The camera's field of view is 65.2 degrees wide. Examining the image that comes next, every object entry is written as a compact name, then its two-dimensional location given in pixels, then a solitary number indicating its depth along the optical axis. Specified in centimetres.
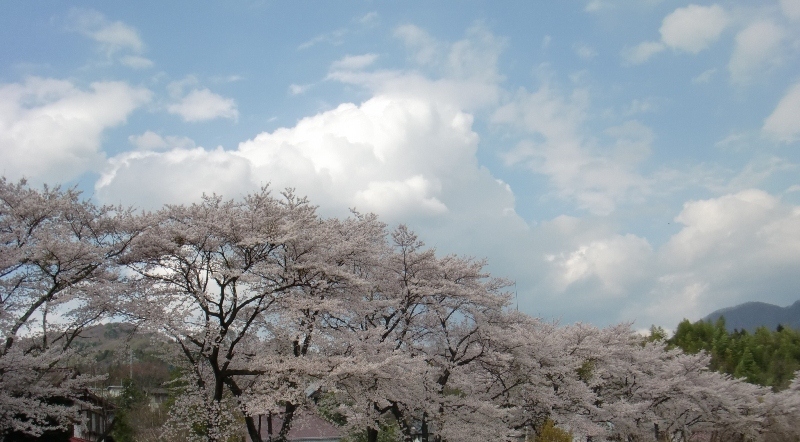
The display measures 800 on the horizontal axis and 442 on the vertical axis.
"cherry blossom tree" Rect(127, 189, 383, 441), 1723
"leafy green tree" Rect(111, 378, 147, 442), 3653
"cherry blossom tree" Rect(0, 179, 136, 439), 1669
